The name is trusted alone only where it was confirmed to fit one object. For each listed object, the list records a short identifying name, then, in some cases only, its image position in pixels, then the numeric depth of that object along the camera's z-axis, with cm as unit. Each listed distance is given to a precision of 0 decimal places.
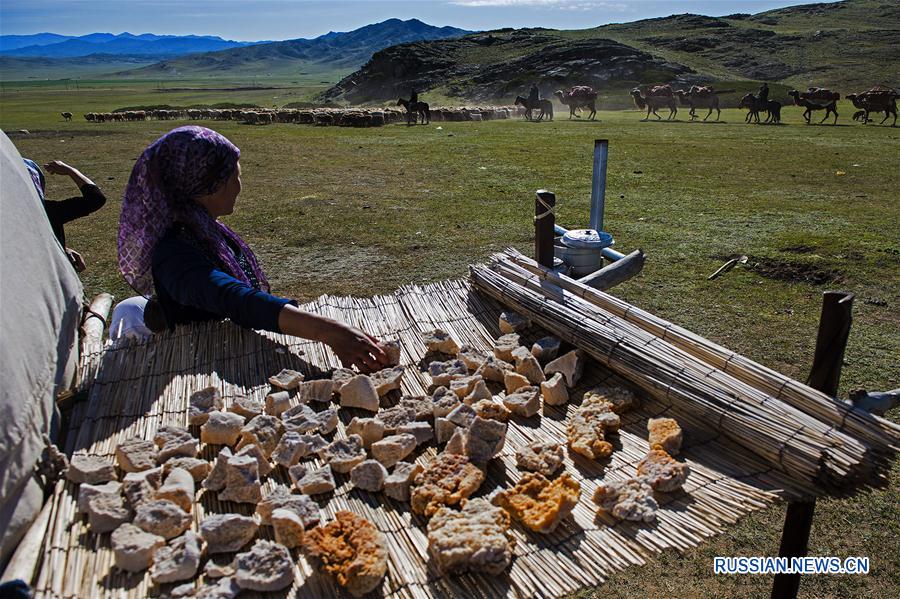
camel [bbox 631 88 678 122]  2580
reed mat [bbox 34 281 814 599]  176
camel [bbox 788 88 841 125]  2155
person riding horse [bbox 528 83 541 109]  2689
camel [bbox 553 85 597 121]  2706
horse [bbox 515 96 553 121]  2658
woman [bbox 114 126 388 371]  261
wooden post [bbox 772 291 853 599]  199
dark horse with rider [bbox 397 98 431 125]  2502
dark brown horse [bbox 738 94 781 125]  2194
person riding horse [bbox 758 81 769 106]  2255
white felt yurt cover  174
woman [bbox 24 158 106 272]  420
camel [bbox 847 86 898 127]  2064
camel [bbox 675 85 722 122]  2609
